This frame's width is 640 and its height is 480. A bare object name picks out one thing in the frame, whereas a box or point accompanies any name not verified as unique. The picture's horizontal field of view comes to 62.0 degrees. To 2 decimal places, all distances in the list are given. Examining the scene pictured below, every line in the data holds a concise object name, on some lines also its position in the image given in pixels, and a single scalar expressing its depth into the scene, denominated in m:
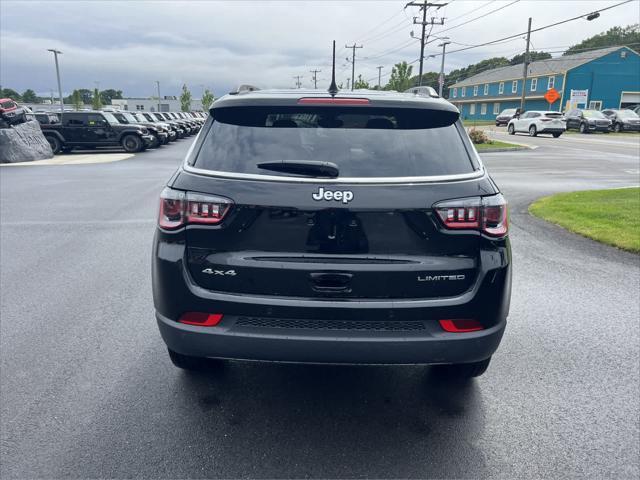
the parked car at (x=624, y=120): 38.84
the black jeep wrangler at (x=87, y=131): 23.75
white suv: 35.34
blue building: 58.49
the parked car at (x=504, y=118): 55.19
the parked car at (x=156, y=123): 27.30
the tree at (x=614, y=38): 89.75
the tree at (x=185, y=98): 106.03
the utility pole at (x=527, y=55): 48.38
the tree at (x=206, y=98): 117.12
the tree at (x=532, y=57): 107.38
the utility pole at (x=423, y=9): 49.56
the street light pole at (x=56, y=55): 56.16
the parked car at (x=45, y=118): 23.78
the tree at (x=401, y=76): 63.32
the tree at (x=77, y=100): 80.31
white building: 123.75
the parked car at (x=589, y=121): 39.16
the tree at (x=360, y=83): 98.53
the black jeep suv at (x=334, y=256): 2.70
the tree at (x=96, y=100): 80.38
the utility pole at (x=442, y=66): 45.30
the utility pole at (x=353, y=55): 86.50
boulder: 20.42
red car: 21.52
